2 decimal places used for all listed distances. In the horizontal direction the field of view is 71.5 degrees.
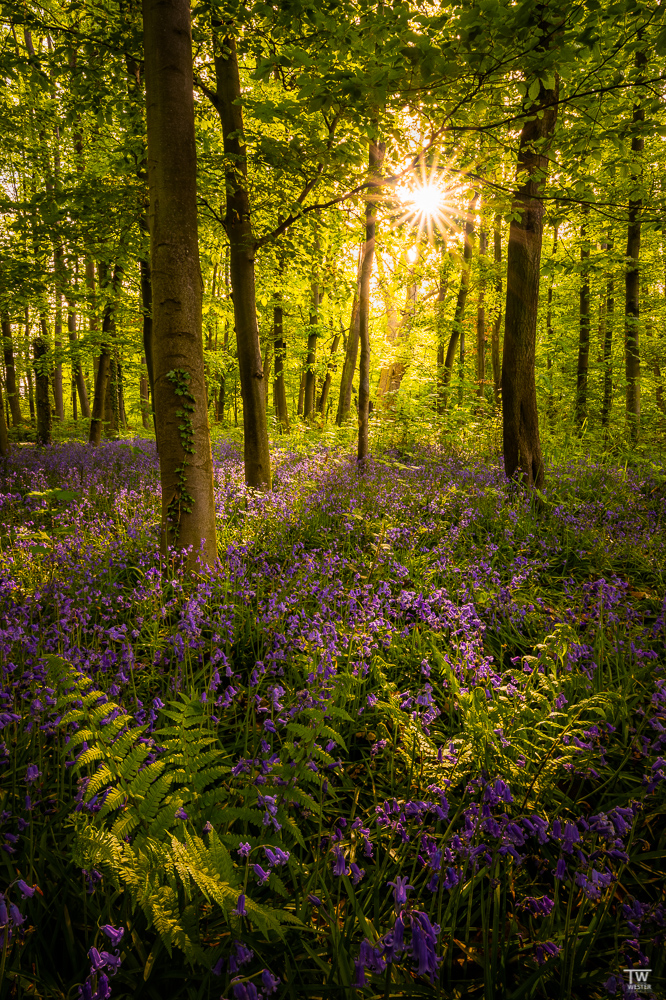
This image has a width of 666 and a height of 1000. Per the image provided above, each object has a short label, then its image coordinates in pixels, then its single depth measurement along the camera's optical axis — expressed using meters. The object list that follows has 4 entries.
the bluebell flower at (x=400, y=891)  1.22
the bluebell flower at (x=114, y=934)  1.24
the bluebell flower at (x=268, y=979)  1.17
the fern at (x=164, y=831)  1.36
